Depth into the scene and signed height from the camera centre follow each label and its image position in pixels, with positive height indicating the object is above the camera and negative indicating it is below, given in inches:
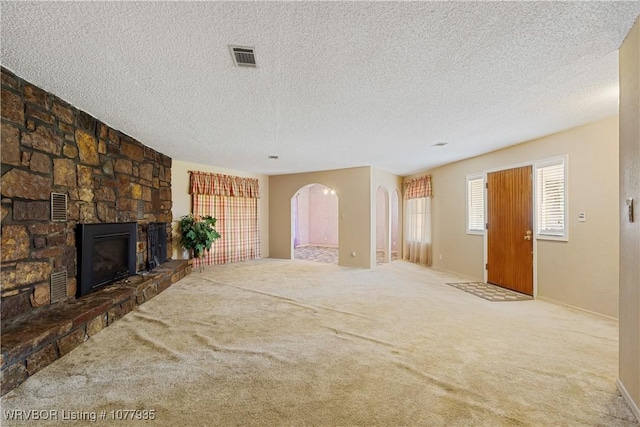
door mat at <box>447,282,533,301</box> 162.7 -47.8
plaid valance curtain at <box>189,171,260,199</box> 246.4 +28.7
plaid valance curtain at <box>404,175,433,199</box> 263.6 +26.1
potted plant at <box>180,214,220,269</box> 229.5 -15.5
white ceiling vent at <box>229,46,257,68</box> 75.1 +44.0
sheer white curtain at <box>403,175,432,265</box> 268.5 -6.7
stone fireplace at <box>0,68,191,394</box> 86.0 -4.3
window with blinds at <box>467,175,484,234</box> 206.2 +7.4
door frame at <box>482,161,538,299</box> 163.8 -5.9
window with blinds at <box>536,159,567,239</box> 151.8 +8.0
